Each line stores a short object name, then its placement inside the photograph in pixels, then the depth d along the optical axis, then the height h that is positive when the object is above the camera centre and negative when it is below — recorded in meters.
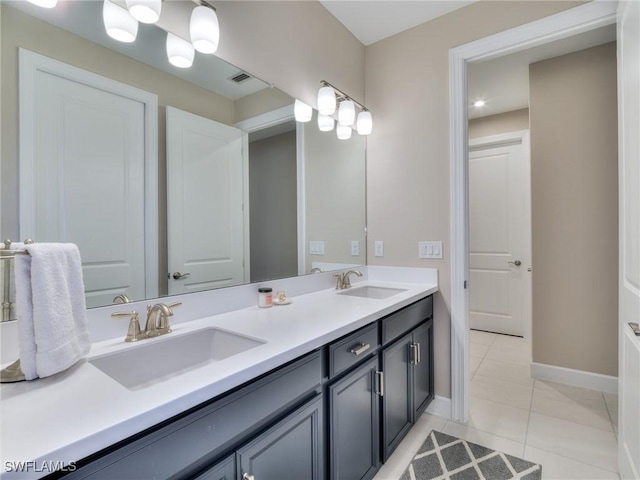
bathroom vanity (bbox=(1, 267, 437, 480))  0.60 -0.40
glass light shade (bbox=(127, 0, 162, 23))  1.10 +0.80
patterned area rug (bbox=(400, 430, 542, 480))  1.54 -1.13
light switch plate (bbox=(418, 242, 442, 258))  2.11 -0.07
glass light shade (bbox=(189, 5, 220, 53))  1.28 +0.84
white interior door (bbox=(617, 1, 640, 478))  1.24 +0.02
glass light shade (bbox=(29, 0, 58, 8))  0.95 +0.71
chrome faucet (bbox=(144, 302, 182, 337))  1.08 -0.27
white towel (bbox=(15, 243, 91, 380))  0.73 -0.16
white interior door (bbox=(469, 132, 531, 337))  3.55 +0.05
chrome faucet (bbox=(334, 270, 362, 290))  2.07 -0.26
